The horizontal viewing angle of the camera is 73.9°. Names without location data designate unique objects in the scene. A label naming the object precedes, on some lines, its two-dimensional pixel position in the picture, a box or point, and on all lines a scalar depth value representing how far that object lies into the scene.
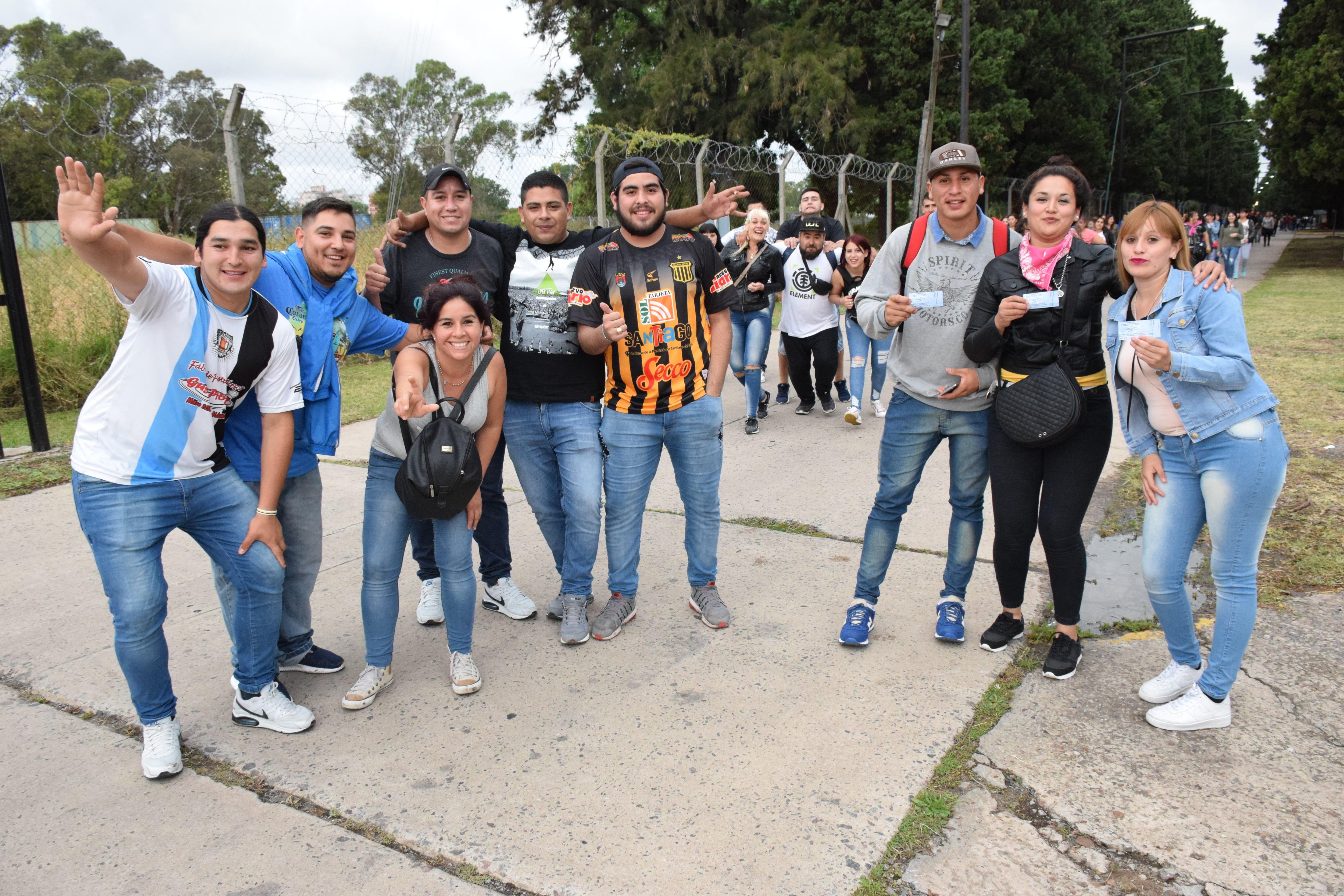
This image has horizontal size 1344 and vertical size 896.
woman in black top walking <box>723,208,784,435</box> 7.24
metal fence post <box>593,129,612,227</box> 10.52
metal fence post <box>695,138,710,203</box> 12.51
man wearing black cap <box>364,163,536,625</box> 3.55
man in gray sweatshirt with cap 3.34
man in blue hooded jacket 3.06
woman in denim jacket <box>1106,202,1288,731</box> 2.78
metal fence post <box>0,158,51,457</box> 5.99
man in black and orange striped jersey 3.53
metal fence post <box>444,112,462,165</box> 8.30
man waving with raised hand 2.66
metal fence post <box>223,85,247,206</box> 7.16
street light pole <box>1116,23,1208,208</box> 33.28
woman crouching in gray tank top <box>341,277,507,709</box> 3.10
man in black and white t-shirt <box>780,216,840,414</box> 7.23
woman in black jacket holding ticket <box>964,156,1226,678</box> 3.10
